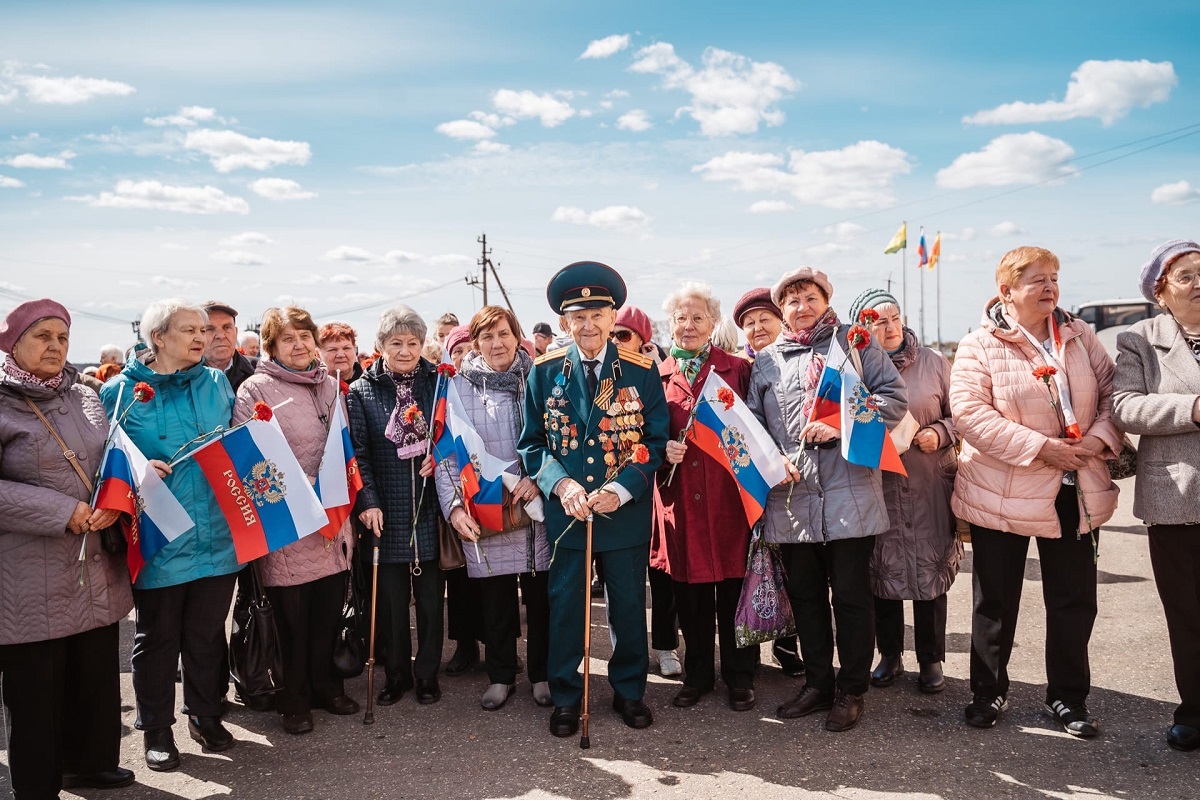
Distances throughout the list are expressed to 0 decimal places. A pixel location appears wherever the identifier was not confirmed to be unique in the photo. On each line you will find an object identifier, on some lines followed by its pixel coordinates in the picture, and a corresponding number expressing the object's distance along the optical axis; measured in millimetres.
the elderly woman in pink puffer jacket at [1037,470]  4176
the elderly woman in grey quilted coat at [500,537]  4855
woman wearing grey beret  3910
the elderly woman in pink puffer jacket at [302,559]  4617
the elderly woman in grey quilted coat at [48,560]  3680
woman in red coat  4664
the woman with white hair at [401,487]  4879
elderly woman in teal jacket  4203
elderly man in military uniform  4504
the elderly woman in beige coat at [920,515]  4746
